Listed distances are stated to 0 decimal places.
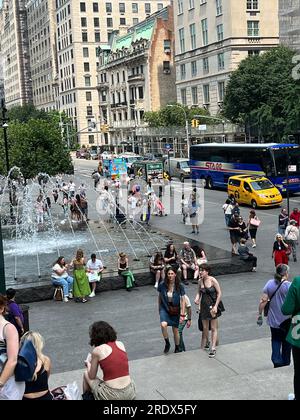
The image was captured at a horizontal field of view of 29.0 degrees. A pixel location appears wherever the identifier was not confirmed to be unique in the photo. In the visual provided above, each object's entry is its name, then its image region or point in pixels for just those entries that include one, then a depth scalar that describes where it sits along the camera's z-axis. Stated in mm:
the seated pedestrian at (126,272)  15898
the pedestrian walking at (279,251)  16641
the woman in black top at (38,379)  5723
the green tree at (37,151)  39625
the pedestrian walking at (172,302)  9409
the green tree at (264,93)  49562
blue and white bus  36397
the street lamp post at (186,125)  65875
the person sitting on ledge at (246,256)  17516
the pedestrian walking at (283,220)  20797
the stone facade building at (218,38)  66688
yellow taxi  31812
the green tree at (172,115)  70125
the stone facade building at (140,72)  93812
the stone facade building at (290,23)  52812
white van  52188
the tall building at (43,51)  144500
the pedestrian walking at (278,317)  8352
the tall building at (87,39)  125938
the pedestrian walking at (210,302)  9281
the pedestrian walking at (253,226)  21125
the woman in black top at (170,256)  16219
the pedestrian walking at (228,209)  24250
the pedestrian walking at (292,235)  18422
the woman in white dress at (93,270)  15422
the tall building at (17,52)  169700
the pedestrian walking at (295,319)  6168
